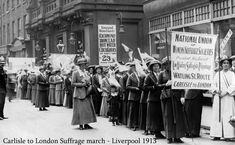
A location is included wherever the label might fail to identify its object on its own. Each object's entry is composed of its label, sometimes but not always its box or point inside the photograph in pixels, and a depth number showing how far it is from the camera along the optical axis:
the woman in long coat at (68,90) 18.56
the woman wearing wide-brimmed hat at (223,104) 9.24
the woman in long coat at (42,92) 17.45
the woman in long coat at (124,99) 12.29
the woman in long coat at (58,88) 20.06
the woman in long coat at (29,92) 24.66
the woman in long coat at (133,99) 11.48
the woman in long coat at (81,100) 11.75
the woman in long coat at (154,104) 9.84
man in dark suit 14.59
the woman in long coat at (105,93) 14.12
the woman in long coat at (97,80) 14.93
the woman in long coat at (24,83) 25.75
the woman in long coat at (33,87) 21.11
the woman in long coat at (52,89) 20.48
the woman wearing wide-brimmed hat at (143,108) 10.85
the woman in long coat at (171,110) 9.15
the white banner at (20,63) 25.77
